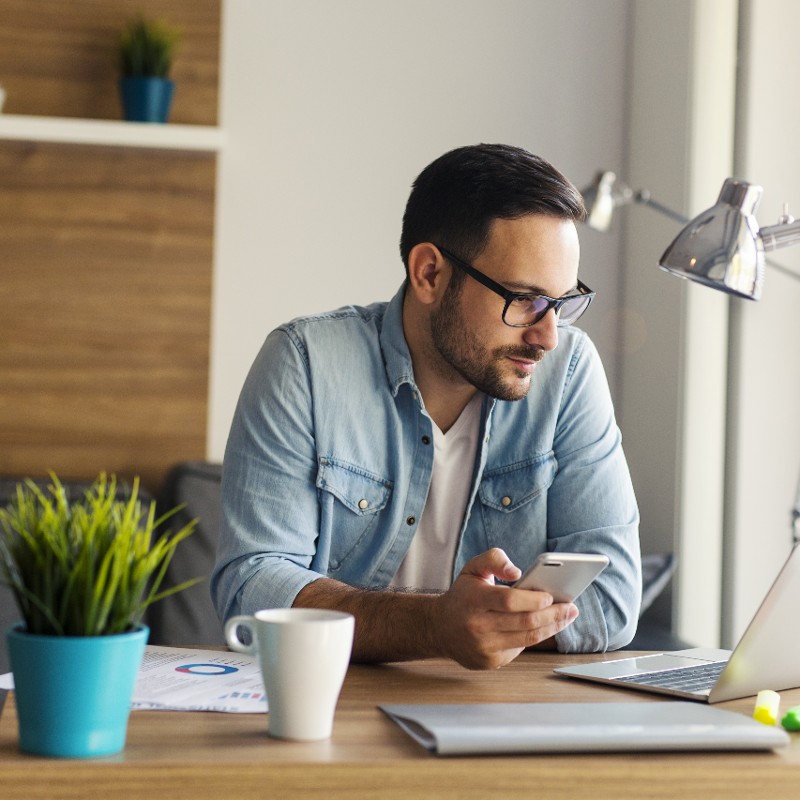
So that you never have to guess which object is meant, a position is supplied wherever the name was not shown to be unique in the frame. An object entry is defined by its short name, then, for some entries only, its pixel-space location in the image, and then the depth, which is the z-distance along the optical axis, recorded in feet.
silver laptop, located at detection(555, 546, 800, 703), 6.06
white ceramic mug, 5.38
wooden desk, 5.09
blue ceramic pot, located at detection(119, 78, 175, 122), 13.53
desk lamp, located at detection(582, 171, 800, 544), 7.41
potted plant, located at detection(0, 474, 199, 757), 5.16
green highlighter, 5.67
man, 7.62
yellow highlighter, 5.78
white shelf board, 13.49
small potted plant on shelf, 13.50
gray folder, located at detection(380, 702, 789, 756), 5.29
